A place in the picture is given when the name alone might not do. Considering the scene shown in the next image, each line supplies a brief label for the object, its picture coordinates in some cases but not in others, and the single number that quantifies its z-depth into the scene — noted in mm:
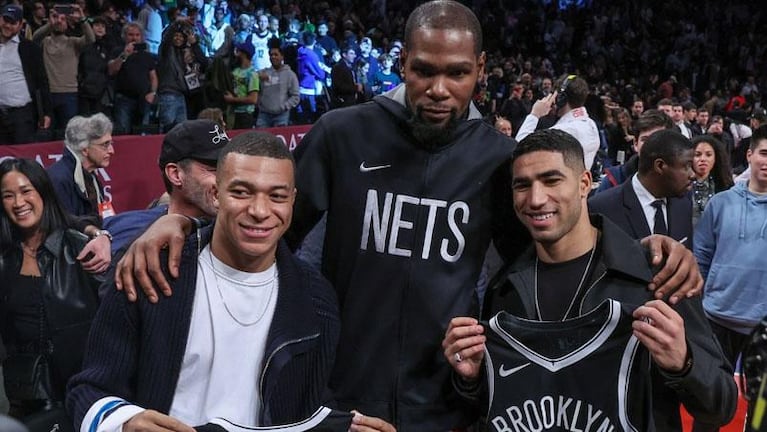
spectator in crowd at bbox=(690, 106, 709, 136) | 13988
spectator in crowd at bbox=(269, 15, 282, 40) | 15102
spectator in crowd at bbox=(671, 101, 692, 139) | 11242
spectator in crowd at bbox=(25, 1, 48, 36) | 11117
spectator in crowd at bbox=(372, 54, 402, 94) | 15898
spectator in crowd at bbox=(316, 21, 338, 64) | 15953
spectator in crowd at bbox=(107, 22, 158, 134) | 10836
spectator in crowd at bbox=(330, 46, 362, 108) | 14062
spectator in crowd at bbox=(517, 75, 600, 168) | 7133
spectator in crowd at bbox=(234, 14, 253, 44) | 14023
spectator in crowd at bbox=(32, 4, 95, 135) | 10203
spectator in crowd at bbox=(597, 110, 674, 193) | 6848
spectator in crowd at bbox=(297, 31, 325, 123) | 14492
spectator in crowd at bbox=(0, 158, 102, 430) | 4203
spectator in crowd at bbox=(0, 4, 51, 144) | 9367
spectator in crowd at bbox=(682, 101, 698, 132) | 13711
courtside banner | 8820
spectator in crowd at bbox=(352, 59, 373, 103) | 15562
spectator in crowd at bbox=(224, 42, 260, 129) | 12469
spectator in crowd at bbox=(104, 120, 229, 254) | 3729
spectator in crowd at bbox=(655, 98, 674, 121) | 11007
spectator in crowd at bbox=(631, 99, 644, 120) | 14998
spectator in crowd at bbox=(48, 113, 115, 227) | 6574
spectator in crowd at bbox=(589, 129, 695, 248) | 5121
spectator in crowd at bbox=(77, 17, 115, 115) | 10523
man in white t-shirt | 2371
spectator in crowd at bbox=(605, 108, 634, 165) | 13023
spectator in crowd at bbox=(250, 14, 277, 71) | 13547
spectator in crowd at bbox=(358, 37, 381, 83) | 15935
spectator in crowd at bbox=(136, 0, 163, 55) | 12391
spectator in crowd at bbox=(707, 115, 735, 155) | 12509
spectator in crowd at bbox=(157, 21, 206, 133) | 11359
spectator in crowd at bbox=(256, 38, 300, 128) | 13047
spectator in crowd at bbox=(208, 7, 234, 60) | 12453
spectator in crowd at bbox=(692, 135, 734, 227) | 7148
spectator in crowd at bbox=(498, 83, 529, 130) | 14766
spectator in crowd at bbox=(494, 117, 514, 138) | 10191
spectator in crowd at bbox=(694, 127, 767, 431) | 5059
